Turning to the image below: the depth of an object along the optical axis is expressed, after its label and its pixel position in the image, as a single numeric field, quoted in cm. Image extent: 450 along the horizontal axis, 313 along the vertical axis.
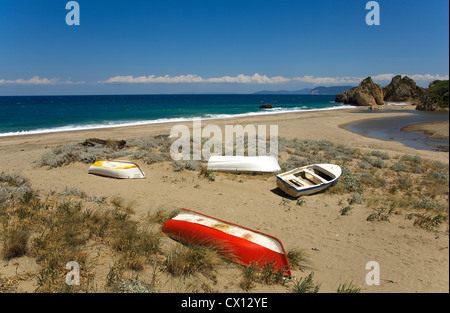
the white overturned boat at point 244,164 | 1222
